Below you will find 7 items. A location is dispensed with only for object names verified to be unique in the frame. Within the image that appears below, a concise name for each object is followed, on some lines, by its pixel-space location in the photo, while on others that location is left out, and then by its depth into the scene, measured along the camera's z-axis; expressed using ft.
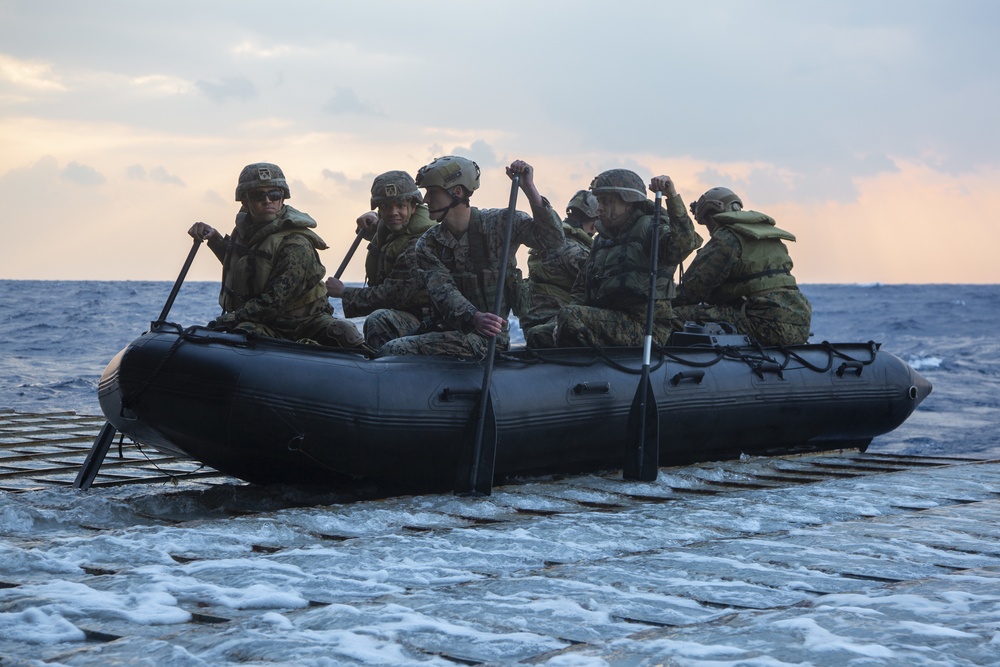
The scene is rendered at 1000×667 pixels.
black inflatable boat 20.62
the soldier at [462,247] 23.29
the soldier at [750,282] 29.94
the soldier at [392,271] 26.76
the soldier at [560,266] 31.71
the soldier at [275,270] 23.27
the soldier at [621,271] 25.53
